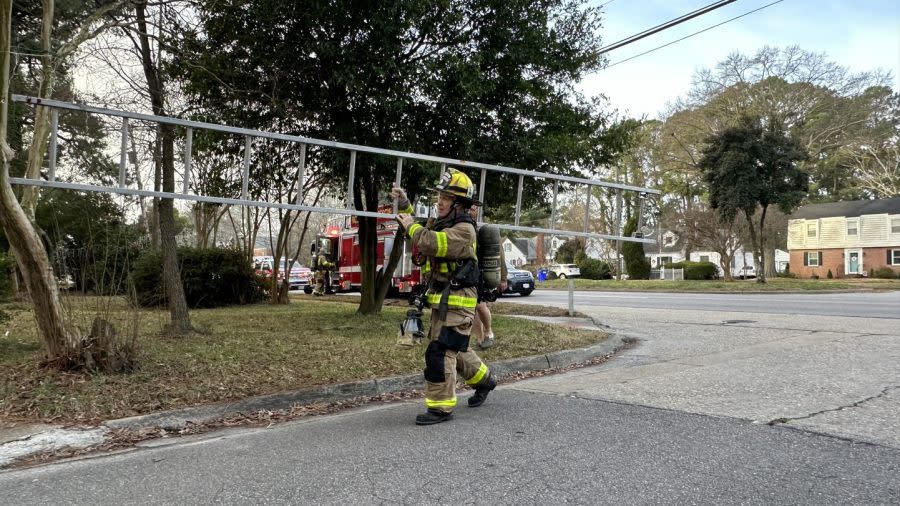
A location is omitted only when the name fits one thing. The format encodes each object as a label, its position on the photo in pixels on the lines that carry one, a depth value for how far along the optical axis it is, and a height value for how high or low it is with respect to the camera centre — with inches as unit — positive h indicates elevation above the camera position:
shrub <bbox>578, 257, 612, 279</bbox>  1934.1 -16.8
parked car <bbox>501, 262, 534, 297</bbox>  962.1 -28.0
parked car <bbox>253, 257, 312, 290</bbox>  1252.3 -23.3
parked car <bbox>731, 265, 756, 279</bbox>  2362.6 -34.3
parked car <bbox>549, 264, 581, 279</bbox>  2110.7 -20.7
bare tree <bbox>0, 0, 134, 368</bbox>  214.8 +1.5
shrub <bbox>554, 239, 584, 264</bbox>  2686.5 +50.8
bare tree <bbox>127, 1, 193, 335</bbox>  357.4 +32.1
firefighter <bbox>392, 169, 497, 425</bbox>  195.0 -6.5
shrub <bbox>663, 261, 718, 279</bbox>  1712.6 -21.1
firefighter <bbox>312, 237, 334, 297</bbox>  1011.3 -5.1
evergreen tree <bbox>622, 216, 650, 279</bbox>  1633.9 +3.7
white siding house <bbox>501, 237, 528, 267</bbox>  3489.2 +60.6
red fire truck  999.0 +13.3
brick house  1846.7 +77.6
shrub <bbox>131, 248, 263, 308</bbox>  615.5 -12.3
